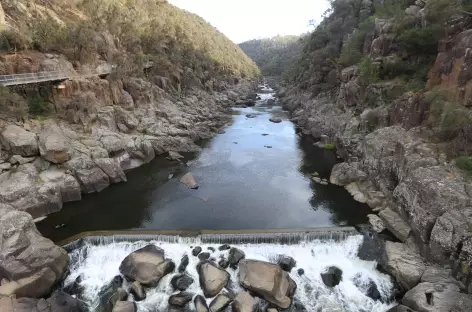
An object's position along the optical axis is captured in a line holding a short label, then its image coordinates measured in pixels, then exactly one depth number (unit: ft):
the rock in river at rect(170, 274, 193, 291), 45.65
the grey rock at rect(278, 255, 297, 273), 49.24
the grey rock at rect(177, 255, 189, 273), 48.60
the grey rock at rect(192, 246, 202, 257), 51.42
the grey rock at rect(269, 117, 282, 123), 159.35
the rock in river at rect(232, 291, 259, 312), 41.14
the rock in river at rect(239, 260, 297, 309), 43.11
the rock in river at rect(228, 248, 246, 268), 49.24
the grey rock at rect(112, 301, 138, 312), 40.98
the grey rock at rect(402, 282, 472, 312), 37.13
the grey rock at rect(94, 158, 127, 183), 79.41
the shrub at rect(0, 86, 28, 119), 71.26
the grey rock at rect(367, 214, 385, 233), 58.13
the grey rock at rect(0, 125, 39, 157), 69.51
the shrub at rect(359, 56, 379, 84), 97.76
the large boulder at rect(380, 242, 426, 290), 44.88
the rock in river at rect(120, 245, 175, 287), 46.03
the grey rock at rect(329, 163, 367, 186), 78.18
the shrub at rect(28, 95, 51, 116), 83.97
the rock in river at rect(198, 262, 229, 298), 44.37
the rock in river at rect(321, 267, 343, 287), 46.90
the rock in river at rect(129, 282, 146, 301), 43.86
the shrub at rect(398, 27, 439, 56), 81.24
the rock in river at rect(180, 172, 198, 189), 78.49
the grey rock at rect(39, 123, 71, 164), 72.64
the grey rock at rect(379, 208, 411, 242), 54.39
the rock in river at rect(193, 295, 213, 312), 41.73
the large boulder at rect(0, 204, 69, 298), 41.70
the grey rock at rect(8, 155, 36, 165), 68.18
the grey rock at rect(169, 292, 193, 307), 42.68
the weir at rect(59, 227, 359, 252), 53.98
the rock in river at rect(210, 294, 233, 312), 41.78
